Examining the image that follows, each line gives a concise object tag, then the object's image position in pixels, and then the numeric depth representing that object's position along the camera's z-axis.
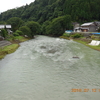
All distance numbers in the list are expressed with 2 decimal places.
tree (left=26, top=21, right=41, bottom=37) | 51.46
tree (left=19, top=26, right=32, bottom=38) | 47.37
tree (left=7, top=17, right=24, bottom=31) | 61.42
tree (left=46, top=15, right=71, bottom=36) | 56.44
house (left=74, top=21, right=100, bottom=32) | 51.06
